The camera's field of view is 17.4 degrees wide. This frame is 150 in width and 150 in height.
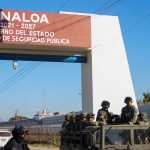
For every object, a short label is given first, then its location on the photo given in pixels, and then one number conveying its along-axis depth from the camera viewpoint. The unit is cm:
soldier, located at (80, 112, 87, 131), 1158
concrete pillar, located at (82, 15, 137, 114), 2295
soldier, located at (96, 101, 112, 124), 1169
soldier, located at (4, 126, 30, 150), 653
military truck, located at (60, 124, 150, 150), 937
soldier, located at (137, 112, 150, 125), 1115
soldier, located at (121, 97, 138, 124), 1105
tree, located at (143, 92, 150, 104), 7679
